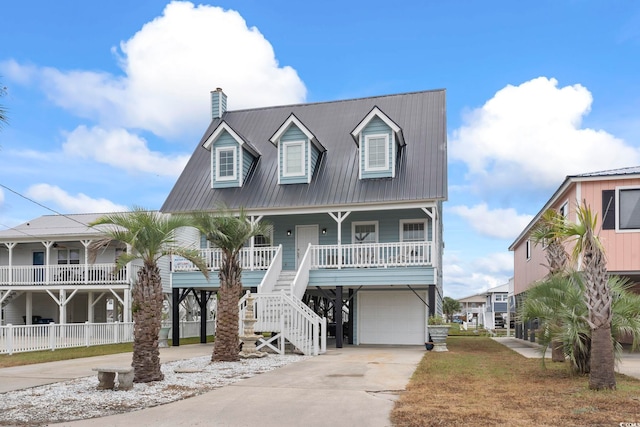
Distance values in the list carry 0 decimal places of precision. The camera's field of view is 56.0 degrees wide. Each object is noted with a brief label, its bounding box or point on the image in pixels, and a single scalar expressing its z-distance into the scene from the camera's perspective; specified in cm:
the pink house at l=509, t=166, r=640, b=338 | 1823
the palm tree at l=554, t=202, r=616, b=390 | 1020
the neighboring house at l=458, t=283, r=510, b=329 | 4746
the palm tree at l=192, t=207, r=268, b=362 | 1555
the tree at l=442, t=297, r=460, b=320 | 7314
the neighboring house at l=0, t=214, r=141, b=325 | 2838
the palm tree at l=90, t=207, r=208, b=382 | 1169
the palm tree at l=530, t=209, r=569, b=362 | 1471
